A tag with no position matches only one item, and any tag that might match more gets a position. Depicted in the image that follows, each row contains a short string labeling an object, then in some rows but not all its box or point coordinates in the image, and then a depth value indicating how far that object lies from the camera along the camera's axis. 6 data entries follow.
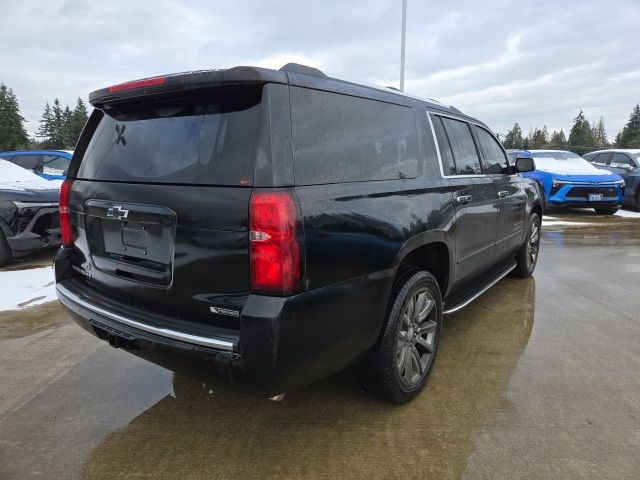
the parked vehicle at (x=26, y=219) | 5.81
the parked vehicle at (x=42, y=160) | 9.66
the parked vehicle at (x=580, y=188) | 11.07
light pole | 14.88
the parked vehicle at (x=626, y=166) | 12.41
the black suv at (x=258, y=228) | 1.93
